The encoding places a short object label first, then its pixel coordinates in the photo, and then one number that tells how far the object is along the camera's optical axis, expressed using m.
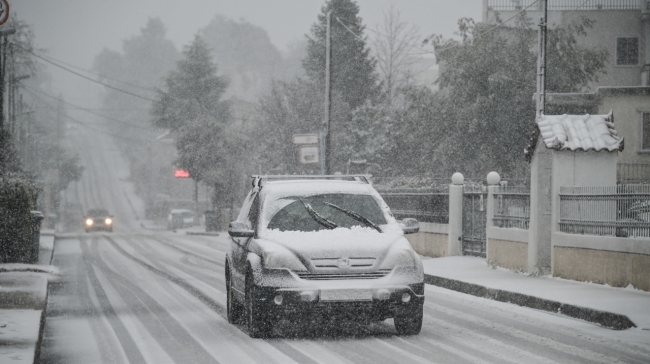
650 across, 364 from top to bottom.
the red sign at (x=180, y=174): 76.15
